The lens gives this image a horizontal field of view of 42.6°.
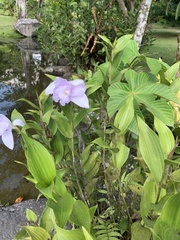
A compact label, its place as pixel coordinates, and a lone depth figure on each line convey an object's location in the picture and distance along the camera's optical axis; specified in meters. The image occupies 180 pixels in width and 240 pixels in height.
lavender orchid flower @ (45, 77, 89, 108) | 0.54
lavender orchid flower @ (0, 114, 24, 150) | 0.56
